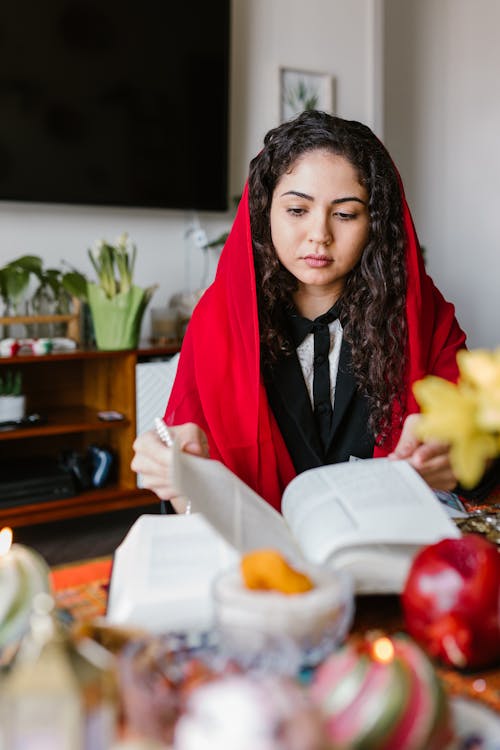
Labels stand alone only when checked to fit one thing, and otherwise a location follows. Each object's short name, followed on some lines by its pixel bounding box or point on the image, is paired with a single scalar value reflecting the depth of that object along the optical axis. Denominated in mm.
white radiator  2848
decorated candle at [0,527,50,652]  579
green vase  2760
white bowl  532
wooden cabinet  2683
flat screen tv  2824
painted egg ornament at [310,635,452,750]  433
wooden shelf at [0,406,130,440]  2631
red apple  584
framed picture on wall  3500
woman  1268
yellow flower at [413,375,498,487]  519
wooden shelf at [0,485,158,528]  2625
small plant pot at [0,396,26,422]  2646
